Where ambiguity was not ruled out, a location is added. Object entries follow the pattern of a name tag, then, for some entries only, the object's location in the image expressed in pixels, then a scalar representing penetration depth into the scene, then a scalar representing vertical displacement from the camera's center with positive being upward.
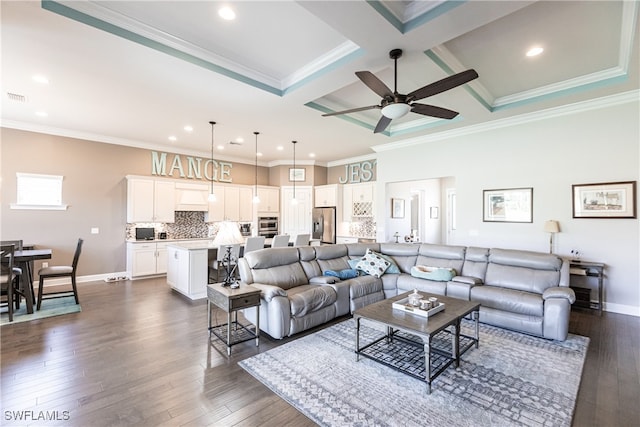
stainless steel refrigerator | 8.58 -0.24
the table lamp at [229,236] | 3.44 -0.25
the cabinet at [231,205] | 7.98 +0.31
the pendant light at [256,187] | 8.65 +0.84
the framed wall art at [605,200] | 4.18 +0.26
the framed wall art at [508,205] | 5.02 +0.21
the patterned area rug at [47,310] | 3.95 -1.39
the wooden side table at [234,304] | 3.11 -0.97
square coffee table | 2.51 -1.13
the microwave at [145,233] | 6.74 -0.41
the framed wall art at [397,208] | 7.67 +0.23
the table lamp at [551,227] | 4.59 -0.16
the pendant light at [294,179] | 8.92 +1.12
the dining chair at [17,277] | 4.16 -0.91
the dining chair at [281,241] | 6.02 -0.52
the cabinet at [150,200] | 6.59 +0.35
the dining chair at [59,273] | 4.42 -0.90
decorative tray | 2.77 -0.91
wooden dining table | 4.08 -0.77
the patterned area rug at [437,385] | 2.09 -1.41
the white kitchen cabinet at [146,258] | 6.44 -0.97
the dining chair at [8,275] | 3.77 -0.80
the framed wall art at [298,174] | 9.09 +1.28
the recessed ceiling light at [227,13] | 2.62 +1.85
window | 5.61 +0.46
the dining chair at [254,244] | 5.47 -0.53
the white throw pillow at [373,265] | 4.73 -0.79
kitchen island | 4.99 -0.95
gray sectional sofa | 3.38 -0.93
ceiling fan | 2.69 +1.22
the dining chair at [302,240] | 6.52 -0.54
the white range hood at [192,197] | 7.32 +0.48
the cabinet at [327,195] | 8.50 +0.61
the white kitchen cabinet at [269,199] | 8.81 +0.50
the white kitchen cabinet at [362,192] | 7.96 +0.67
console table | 4.23 -0.82
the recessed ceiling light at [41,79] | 3.69 +1.74
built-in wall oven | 8.81 -0.31
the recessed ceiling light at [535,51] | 3.33 +1.91
